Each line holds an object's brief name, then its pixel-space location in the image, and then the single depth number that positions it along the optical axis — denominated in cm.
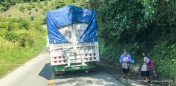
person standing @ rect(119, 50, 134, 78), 1289
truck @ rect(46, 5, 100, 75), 1359
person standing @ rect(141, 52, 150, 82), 1145
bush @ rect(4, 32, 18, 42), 3217
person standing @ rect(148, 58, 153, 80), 1139
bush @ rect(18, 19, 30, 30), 4409
